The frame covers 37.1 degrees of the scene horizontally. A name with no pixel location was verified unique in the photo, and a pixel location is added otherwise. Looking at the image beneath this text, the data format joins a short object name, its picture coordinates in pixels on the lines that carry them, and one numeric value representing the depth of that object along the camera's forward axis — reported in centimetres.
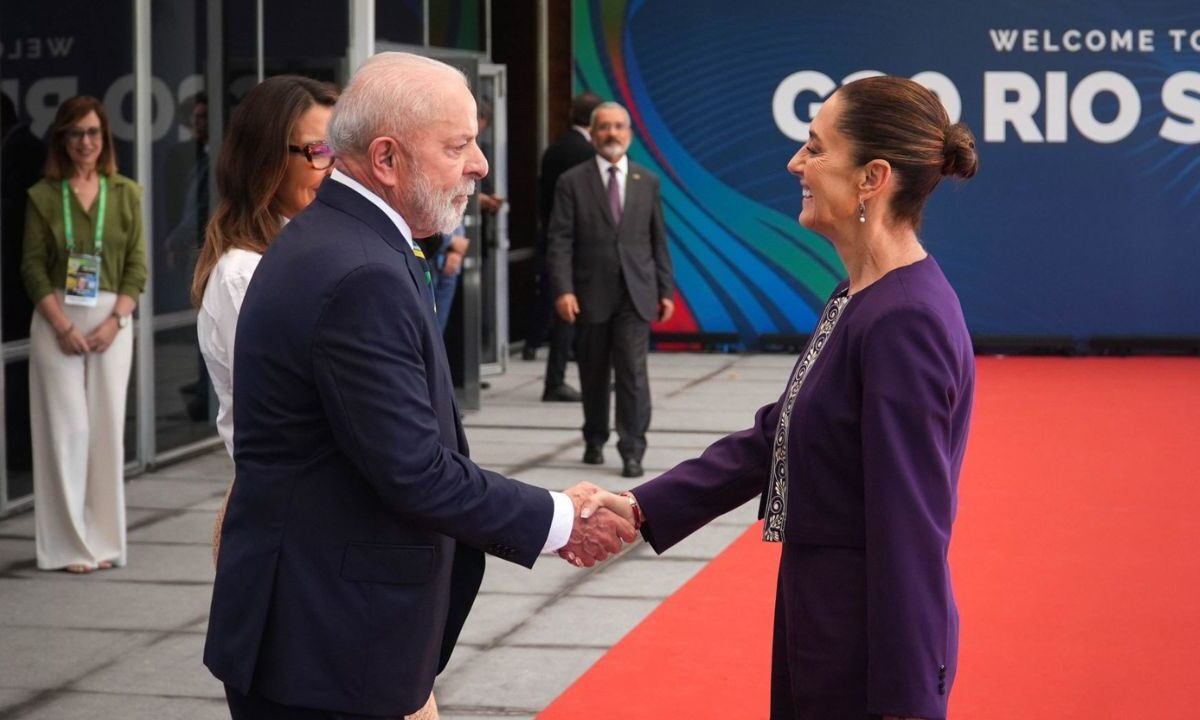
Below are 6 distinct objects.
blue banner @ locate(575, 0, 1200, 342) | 1525
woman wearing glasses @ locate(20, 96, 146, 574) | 746
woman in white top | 379
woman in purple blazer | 278
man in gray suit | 967
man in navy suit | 278
